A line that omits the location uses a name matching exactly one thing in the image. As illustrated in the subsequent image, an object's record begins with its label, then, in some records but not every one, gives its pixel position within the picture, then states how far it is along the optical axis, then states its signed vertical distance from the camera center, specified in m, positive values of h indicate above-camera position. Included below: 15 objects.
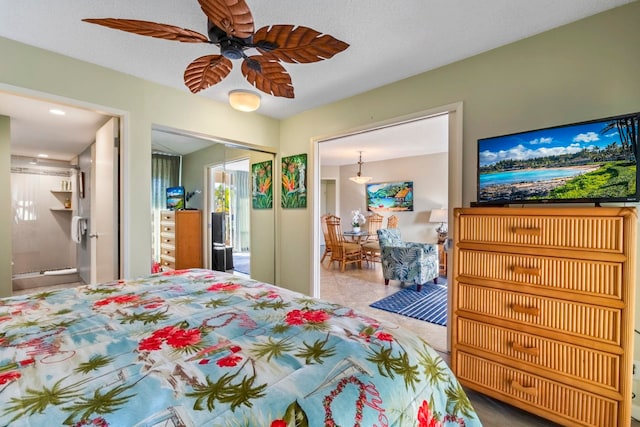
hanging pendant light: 6.33 +0.75
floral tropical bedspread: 0.61 -0.43
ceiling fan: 1.27 +0.89
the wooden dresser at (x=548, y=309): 1.34 -0.54
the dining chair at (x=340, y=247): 5.58 -0.72
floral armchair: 4.05 -0.75
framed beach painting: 6.43 +0.37
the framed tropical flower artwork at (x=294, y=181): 3.50 +0.40
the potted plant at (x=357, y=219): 6.67 -0.19
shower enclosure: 4.59 -0.18
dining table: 5.96 -0.52
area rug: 3.21 -1.19
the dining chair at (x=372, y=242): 5.84 -0.66
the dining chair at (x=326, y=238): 5.94 -0.57
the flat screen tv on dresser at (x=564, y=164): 1.48 +0.29
